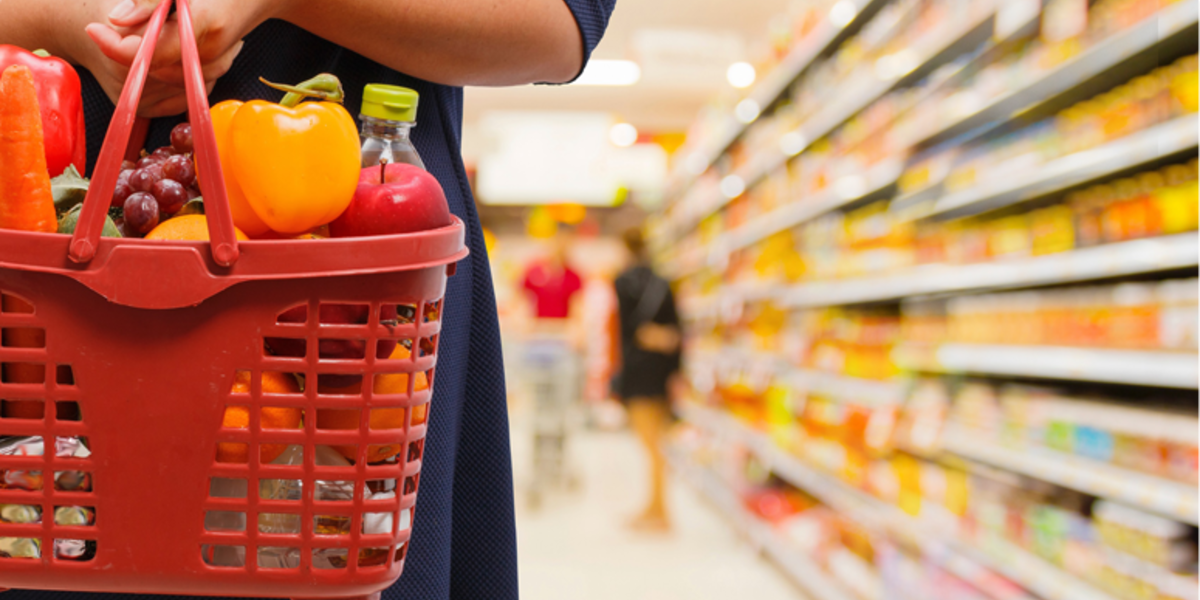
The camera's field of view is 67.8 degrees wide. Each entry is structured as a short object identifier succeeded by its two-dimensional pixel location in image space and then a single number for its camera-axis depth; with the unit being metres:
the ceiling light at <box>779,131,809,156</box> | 4.47
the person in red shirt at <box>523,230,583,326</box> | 10.20
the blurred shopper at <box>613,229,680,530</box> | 5.83
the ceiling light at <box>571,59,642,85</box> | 8.70
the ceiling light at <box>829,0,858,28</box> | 3.66
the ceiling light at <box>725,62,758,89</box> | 8.17
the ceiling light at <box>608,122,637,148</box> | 11.30
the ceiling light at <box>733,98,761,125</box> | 5.44
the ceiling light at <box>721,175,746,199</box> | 6.06
